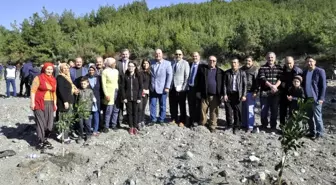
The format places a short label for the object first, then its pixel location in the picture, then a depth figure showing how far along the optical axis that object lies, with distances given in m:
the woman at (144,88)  8.06
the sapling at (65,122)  6.59
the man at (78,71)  8.02
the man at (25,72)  14.84
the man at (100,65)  8.38
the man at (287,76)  7.71
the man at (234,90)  7.82
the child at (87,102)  7.33
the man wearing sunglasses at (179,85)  8.19
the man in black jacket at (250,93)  7.96
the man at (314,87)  7.42
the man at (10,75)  15.52
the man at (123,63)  8.20
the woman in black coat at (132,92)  7.79
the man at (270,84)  7.72
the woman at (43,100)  6.82
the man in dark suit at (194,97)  8.11
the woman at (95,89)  7.55
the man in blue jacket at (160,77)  8.21
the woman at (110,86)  7.67
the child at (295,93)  7.52
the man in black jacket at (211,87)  7.88
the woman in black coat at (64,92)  7.14
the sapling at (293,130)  4.75
